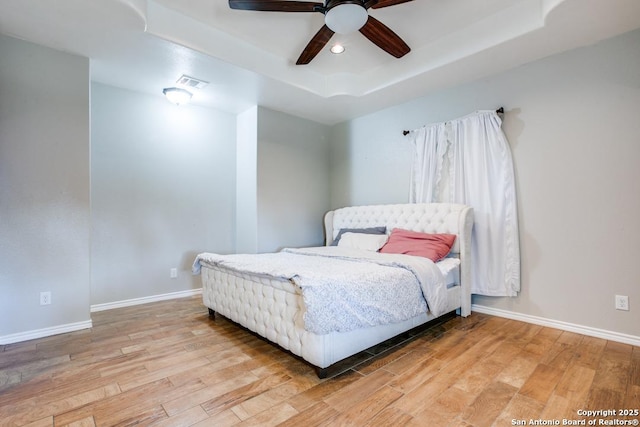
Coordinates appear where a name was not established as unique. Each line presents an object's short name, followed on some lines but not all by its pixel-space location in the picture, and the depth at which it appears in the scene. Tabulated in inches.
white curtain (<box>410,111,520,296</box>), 122.1
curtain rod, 124.5
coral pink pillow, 118.0
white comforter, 74.0
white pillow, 138.0
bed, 75.4
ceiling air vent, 133.4
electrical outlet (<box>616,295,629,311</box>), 98.6
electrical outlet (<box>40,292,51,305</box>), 105.4
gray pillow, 150.2
